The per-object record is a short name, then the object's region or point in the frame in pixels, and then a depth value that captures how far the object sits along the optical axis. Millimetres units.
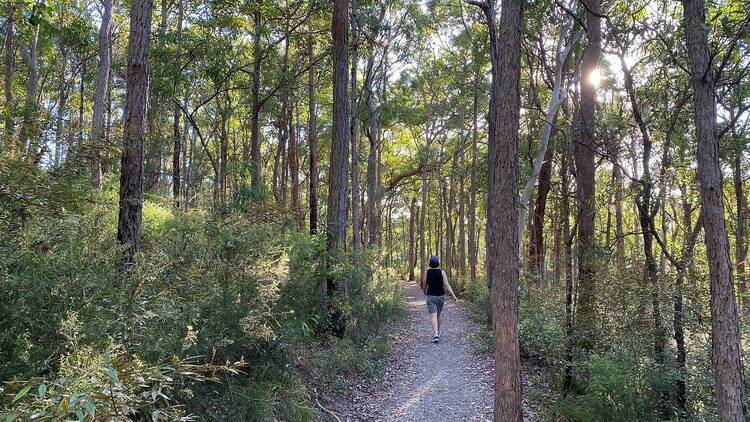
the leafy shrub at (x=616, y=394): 4805
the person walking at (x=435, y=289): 10883
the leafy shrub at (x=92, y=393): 1691
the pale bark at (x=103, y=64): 11023
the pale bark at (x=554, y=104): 9263
